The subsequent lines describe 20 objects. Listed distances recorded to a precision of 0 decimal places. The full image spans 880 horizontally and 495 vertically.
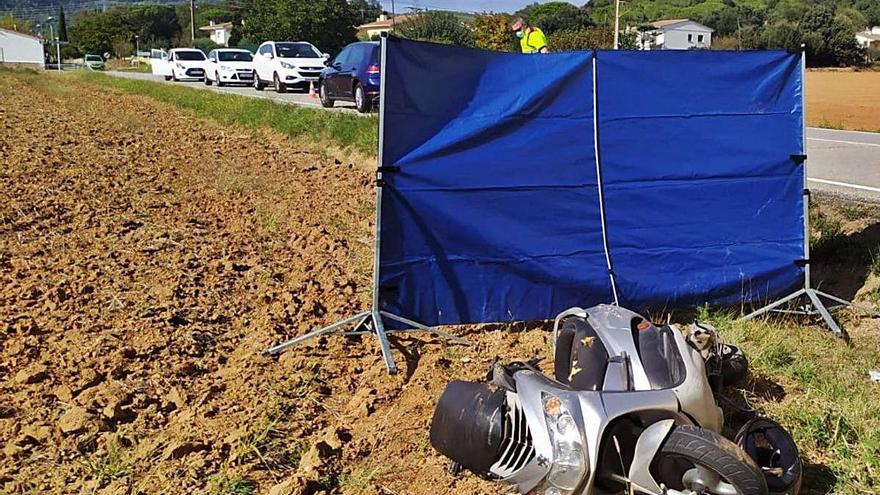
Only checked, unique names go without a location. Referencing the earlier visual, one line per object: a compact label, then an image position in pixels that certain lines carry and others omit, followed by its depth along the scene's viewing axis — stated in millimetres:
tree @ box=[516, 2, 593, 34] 75938
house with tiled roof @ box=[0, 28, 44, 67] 96250
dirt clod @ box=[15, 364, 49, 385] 4512
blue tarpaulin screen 5156
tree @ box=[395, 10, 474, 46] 57781
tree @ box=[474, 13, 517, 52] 46812
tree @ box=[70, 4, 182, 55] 102875
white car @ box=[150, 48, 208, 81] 37688
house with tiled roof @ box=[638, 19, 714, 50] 89312
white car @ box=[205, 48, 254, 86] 32188
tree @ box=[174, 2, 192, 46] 121062
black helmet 3311
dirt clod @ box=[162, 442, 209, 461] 3824
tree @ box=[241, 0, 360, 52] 65500
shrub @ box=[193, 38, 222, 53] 74688
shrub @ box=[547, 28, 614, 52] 45125
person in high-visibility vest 13125
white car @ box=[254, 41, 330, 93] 26219
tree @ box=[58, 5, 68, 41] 136375
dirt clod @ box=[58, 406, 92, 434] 4008
